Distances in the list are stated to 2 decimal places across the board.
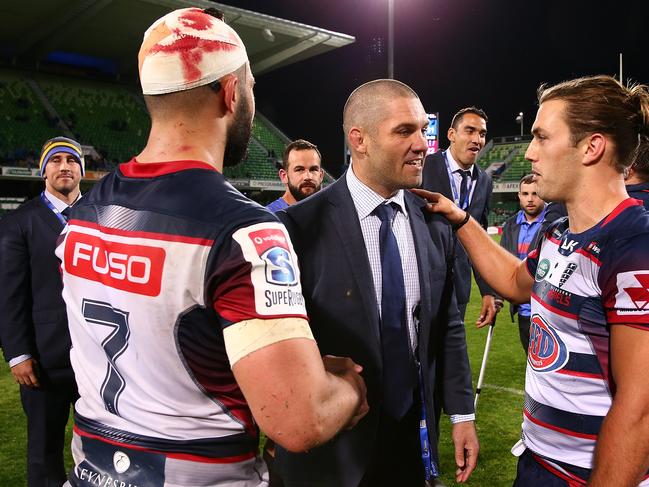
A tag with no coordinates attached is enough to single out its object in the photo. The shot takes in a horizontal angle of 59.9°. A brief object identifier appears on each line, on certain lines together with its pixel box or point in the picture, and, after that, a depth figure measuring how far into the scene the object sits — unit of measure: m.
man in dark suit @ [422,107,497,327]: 5.13
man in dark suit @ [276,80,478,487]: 2.28
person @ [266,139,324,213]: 5.31
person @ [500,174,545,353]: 6.18
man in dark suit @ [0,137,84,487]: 3.62
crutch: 5.32
